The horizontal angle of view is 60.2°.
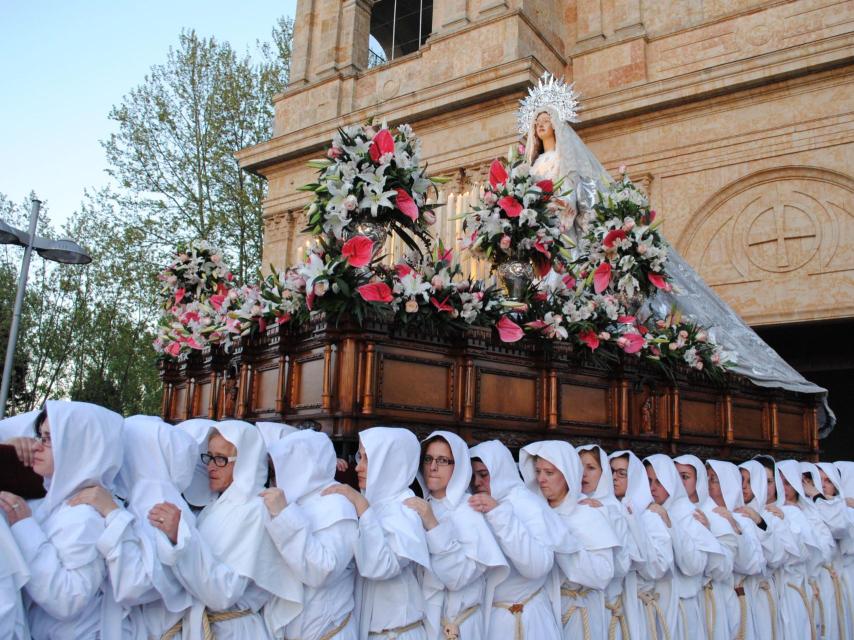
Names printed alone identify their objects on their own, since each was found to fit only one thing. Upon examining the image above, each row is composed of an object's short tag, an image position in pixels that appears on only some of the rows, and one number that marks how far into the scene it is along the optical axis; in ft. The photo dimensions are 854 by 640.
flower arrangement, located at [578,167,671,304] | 21.56
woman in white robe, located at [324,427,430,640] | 11.49
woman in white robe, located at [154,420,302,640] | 10.02
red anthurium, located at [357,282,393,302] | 14.61
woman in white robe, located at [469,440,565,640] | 12.96
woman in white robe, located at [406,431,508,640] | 12.29
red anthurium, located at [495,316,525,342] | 16.92
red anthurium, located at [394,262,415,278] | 15.71
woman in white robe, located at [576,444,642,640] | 14.80
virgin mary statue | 25.38
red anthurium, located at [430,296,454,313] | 15.78
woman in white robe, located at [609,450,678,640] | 15.53
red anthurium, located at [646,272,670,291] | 21.93
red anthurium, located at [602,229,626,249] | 21.83
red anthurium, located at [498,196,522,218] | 19.15
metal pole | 27.55
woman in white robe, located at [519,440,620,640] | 14.03
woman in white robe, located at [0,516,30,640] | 8.13
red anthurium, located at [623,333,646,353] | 19.20
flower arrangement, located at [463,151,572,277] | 19.24
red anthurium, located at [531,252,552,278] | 19.71
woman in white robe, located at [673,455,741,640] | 17.12
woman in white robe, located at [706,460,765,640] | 17.78
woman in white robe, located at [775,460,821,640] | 19.81
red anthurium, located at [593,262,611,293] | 21.11
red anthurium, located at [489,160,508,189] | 19.71
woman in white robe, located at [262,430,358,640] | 10.58
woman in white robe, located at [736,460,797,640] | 18.86
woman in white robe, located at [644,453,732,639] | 16.37
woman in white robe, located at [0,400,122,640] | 8.86
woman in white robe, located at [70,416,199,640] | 9.33
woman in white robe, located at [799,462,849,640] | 21.15
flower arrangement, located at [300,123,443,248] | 15.89
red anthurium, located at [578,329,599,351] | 18.45
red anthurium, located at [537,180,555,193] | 19.44
